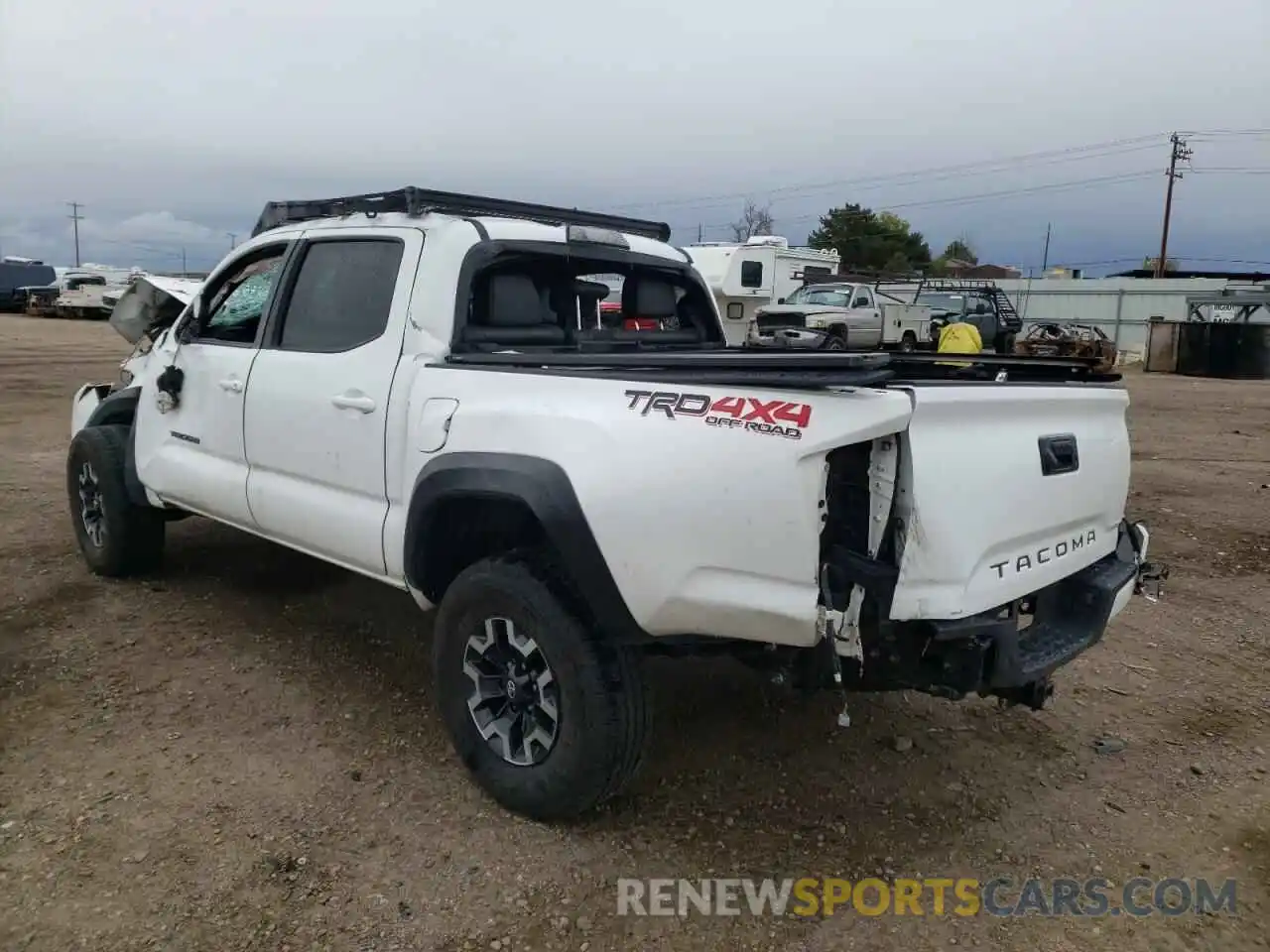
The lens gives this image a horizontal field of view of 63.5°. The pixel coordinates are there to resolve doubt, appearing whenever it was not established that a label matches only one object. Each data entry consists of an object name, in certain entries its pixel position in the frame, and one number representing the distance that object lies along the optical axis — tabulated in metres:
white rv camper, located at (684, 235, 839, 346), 22.12
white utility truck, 22.36
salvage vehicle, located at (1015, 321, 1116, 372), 22.52
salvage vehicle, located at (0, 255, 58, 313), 41.28
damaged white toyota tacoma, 2.69
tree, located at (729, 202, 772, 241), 62.69
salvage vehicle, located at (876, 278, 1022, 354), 26.70
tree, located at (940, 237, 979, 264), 80.88
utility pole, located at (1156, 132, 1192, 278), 51.69
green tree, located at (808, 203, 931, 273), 61.41
